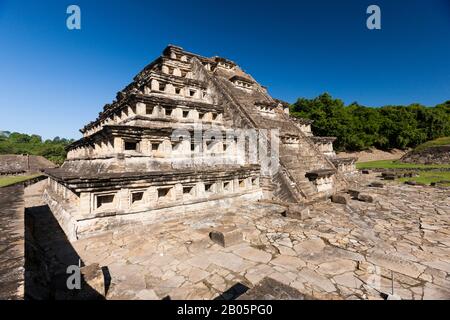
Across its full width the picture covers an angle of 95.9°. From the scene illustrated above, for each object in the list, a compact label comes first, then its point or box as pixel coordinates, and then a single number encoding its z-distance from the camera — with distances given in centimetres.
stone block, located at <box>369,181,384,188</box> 1538
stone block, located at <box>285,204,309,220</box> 816
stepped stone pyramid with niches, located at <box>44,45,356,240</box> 732
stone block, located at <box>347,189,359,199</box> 1150
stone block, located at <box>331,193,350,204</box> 1043
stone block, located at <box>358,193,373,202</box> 1075
